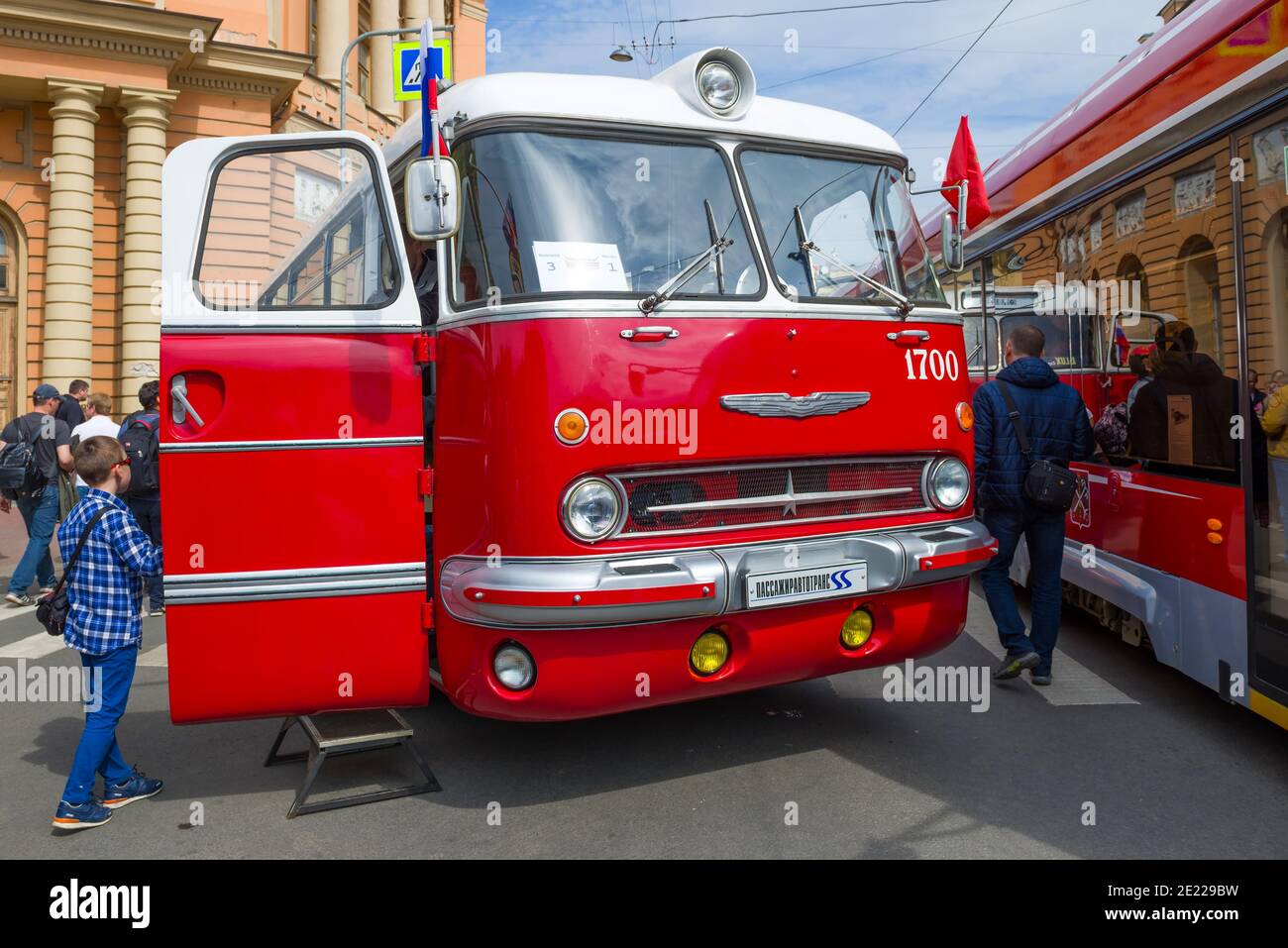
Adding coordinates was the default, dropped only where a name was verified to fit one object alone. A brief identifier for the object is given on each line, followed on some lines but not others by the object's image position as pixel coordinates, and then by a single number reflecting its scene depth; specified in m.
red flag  5.51
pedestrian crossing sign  13.11
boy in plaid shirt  4.38
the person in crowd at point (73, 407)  10.77
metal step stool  4.45
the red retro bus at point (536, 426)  4.02
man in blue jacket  5.94
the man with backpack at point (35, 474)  9.41
